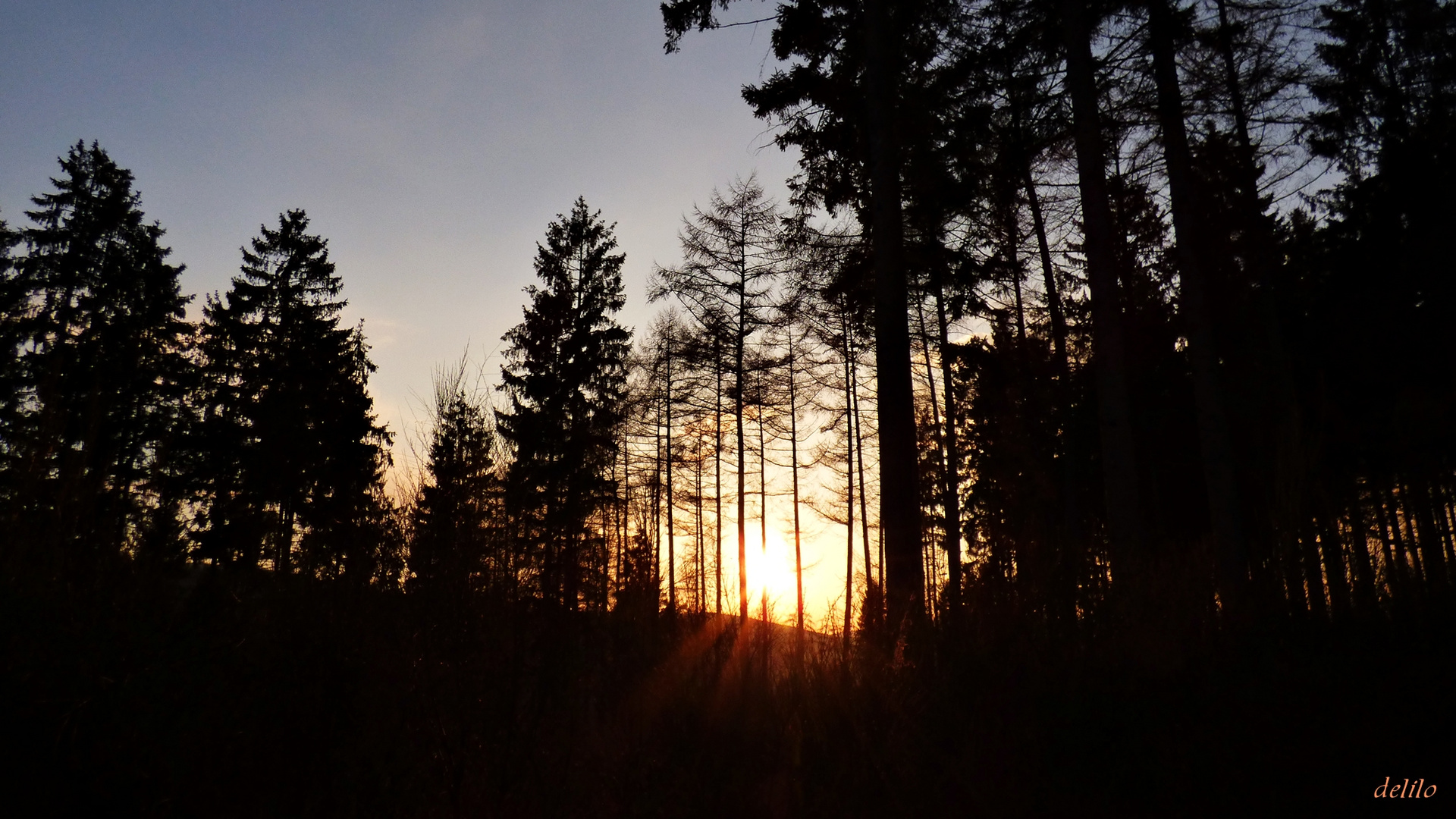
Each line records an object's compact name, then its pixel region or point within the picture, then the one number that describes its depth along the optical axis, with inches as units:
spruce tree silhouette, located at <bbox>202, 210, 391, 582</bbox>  243.8
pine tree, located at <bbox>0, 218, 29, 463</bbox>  824.9
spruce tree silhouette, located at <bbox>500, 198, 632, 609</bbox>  941.8
